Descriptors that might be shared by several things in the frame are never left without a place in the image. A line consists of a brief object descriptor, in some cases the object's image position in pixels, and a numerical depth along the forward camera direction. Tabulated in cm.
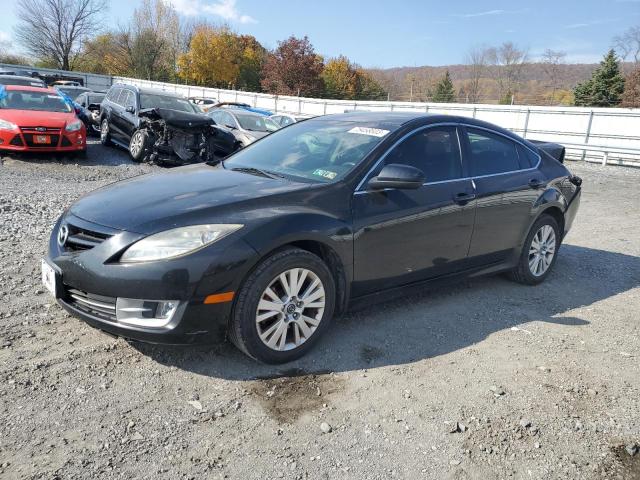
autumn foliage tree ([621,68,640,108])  3381
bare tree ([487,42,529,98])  5841
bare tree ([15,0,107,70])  6066
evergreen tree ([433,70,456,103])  5234
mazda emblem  336
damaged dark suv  1090
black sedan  303
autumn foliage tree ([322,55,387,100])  5312
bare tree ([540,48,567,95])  5737
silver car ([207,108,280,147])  1269
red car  1038
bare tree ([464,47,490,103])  6088
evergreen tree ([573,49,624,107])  3603
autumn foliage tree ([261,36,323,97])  5066
